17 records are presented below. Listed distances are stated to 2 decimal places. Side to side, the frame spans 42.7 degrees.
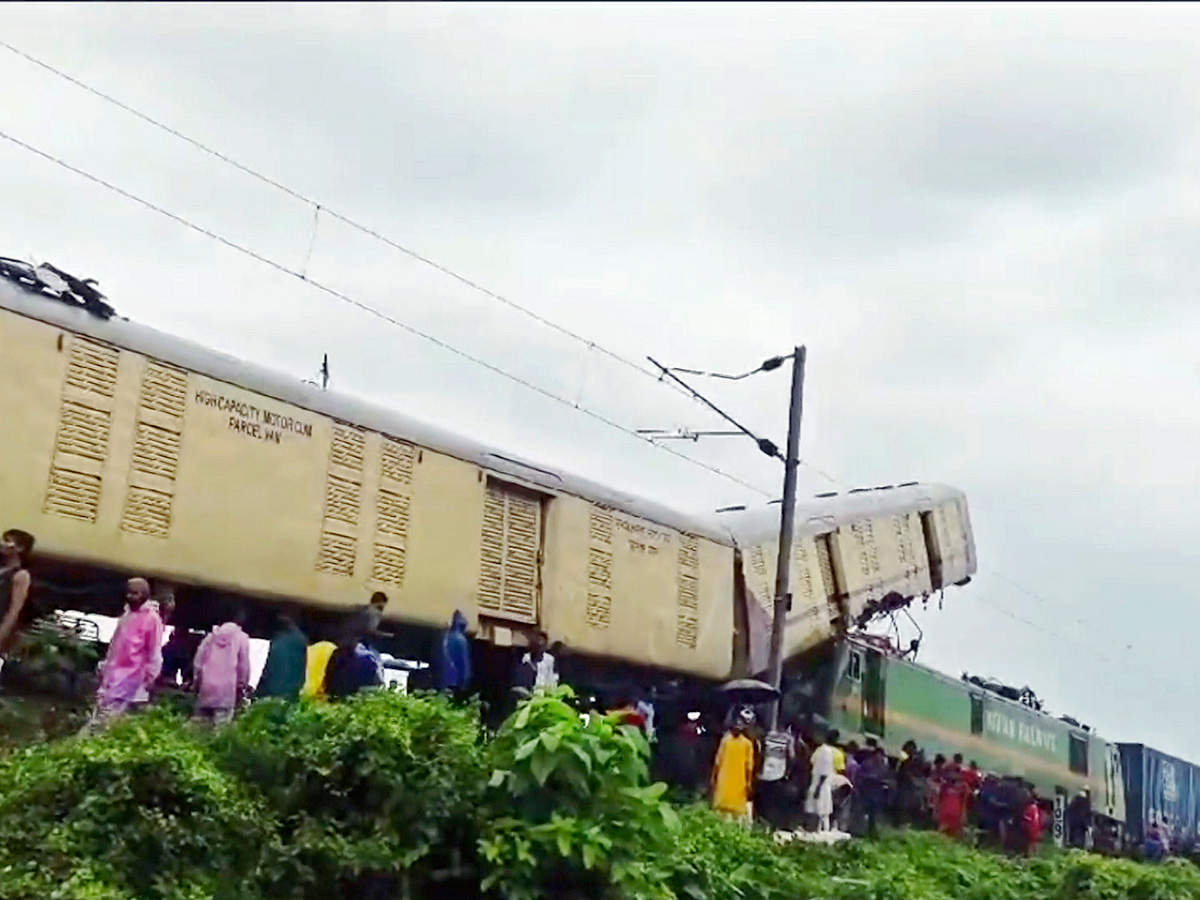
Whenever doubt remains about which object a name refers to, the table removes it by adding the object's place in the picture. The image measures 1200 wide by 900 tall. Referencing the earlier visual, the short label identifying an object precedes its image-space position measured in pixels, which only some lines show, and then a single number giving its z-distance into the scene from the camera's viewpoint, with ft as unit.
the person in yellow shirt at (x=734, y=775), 37.29
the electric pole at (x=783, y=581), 49.85
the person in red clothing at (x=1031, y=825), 59.41
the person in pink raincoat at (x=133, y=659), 26.76
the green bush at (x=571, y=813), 19.44
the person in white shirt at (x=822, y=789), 42.83
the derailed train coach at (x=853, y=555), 52.70
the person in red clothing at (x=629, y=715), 22.02
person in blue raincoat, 35.86
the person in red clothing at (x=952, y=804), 53.01
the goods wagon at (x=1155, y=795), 94.27
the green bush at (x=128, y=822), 18.20
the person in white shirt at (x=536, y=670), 38.73
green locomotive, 56.49
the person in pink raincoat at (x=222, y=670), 28.66
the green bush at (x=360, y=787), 19.72
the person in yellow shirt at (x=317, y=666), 31.83
